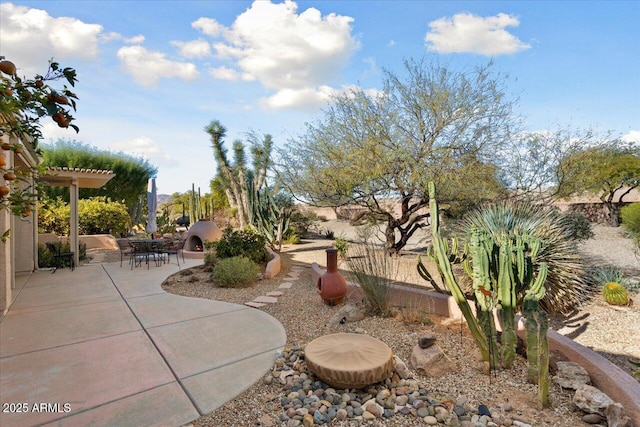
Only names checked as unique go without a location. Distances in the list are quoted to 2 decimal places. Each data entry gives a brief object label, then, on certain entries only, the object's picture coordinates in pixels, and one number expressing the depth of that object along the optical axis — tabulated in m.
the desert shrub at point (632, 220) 9.63
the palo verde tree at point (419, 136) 7.69
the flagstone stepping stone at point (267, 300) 5.17
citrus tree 1.34
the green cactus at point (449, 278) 2.83
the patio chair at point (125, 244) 10.81
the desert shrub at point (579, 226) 7.72
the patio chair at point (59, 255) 7.95
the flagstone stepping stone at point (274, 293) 5.53
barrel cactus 4.97
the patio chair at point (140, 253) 8.23
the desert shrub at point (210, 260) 7.68
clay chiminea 4.76
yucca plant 4.84
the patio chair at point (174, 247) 9.25
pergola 8.00
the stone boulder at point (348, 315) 4.04
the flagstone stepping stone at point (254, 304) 4.93
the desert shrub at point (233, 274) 6.11
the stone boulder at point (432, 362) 2.78
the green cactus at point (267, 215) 11.39
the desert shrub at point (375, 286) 4.21
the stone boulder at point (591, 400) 2.16
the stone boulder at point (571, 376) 2.48
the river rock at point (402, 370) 2.72
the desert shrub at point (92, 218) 11.06
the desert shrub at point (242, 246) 7.57
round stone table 2.46
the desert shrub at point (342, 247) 9.00
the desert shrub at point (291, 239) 13.18
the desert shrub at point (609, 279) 5.47
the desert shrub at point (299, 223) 13.80
